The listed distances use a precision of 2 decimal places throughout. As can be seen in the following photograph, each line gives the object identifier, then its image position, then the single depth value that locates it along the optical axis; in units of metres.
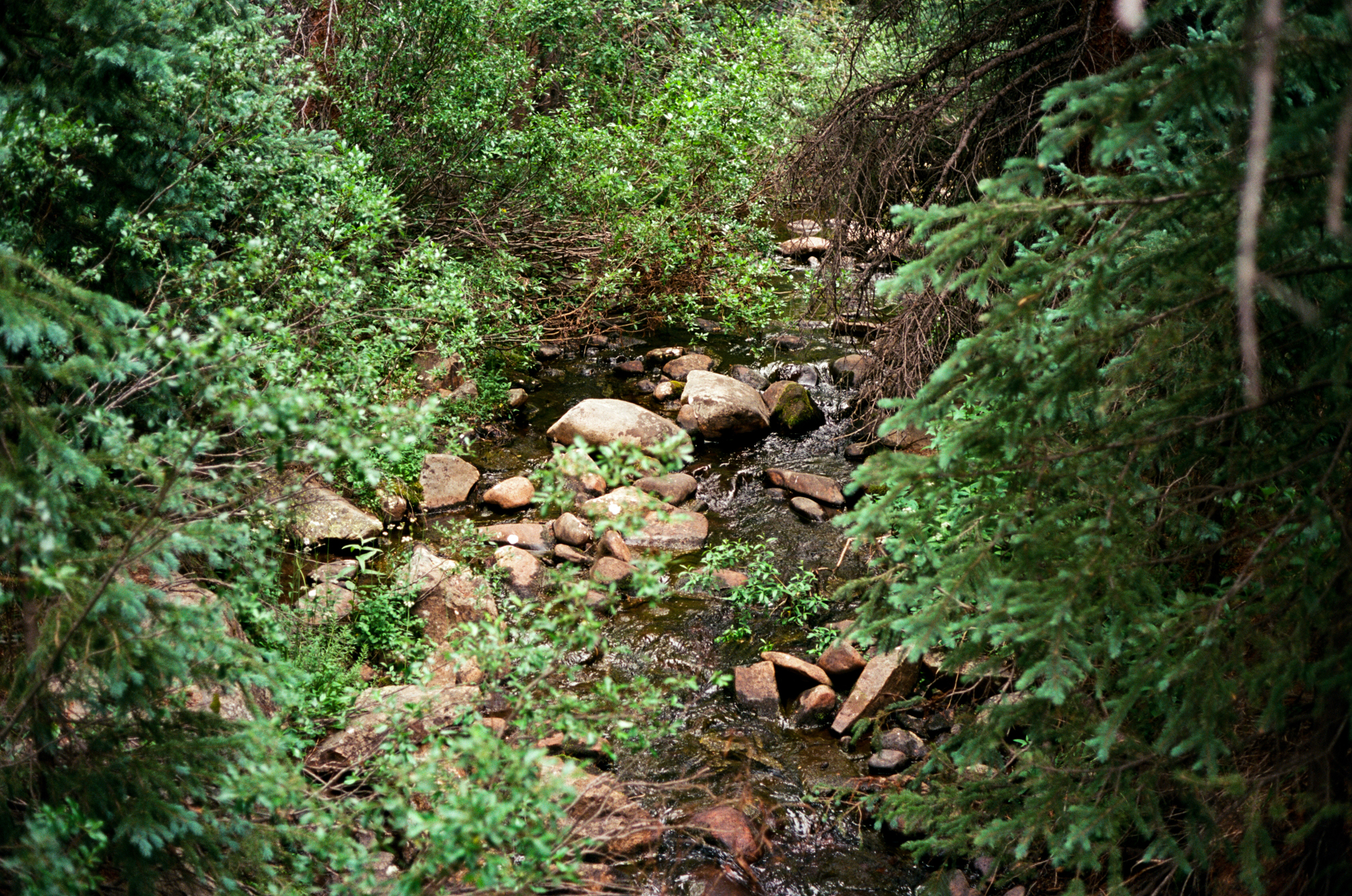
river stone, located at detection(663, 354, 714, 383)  10.98
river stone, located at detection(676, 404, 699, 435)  9.65
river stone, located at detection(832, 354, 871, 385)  10.58
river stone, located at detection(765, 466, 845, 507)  8.37
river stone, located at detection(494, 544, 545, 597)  6.79
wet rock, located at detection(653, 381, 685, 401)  10.40
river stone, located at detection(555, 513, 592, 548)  7.65
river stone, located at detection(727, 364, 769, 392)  10.69
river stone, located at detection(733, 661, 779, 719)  5.89
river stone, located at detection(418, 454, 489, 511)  8.15
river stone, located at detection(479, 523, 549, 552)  7.54
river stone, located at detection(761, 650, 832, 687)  6.09
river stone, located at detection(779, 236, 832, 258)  13.66
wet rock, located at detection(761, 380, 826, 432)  9.80
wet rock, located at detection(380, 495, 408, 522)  7.43
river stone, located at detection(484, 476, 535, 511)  8.13
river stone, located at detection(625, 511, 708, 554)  7.84
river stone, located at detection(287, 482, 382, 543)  6.64
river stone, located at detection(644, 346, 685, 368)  11.38
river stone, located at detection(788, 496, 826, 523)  8.11
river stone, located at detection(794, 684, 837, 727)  5.84
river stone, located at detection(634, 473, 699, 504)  8.45
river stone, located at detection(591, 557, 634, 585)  7.01
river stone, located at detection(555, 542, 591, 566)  7.39
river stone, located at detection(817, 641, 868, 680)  6.14
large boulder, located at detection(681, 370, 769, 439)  9.62
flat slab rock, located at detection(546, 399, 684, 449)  8.97
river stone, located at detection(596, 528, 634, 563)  7.43
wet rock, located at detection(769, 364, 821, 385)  10.77
